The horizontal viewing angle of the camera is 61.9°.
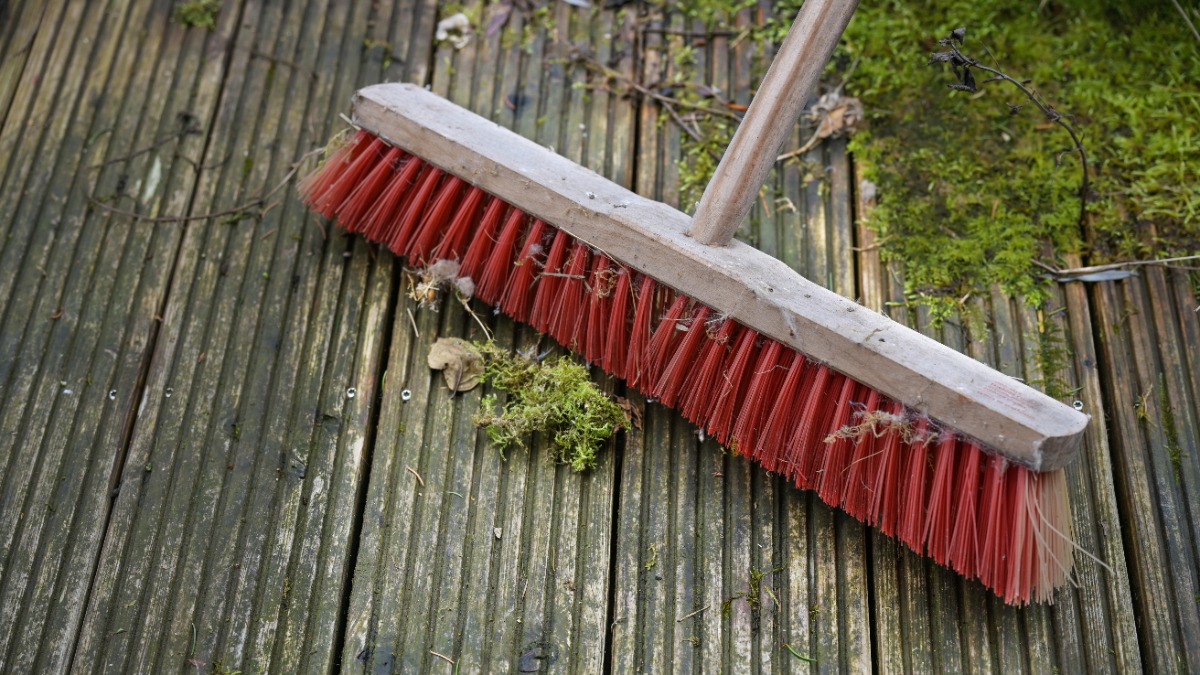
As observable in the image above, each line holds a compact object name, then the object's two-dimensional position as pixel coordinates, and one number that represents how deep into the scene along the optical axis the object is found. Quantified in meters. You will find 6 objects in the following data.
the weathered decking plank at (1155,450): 1.84
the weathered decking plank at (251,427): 1.84
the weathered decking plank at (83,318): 1.88
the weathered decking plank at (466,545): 1.83
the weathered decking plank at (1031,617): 1.82
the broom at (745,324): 1.74
